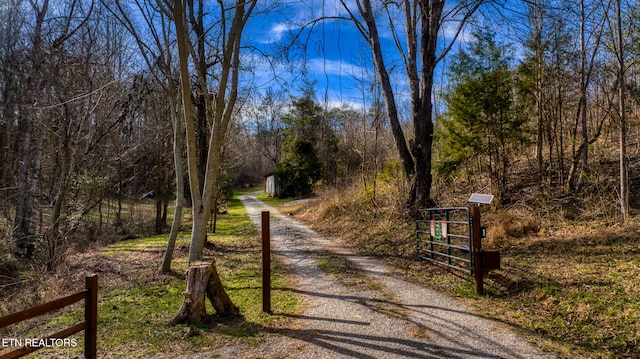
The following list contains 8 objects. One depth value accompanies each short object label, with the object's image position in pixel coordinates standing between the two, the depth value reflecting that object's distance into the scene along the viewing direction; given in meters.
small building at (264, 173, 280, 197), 33.69
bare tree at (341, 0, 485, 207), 9.55
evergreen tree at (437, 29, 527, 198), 8.78
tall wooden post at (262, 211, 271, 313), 4.74
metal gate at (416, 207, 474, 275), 5.71
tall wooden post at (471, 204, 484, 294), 4.95
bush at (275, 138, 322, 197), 29.73
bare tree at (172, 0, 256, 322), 4.53
